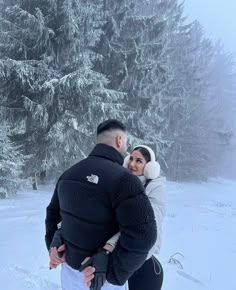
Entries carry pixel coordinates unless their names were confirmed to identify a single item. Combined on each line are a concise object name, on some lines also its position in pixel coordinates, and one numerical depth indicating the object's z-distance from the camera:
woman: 2.01
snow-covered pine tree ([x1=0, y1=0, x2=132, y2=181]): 7.98
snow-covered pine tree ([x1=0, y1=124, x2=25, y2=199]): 6.91
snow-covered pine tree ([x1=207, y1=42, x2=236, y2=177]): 22.47
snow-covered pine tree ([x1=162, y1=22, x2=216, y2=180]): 17.96
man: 1.54
